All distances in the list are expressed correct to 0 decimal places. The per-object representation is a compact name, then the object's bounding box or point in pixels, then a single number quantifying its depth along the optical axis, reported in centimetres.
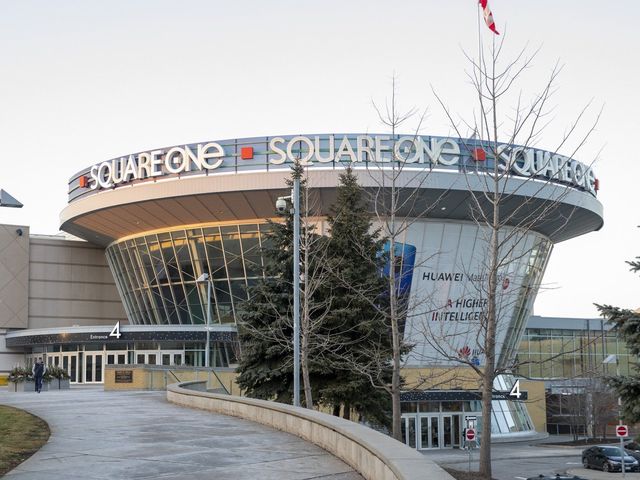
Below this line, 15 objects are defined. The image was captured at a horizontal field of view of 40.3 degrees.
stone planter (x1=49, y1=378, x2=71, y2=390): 4403
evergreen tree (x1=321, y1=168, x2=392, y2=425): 2944
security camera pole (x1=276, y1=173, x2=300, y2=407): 2111
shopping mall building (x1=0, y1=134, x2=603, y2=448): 5203
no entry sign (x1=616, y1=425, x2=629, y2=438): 3741
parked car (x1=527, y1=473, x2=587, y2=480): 2902
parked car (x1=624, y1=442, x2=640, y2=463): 4557
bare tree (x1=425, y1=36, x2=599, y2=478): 1781
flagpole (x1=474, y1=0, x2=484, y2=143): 1850
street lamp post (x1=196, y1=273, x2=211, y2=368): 4596
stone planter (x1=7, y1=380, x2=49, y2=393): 4089
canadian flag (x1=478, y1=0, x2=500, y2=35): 2095
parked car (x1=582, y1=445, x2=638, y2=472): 4297
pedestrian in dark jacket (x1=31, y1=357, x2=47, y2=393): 3800
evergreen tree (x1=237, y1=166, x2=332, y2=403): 2962
